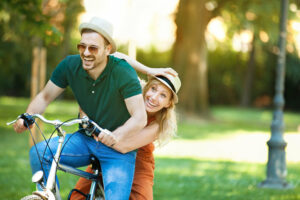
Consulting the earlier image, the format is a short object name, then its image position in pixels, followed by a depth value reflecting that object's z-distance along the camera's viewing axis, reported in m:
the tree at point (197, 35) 32.48
